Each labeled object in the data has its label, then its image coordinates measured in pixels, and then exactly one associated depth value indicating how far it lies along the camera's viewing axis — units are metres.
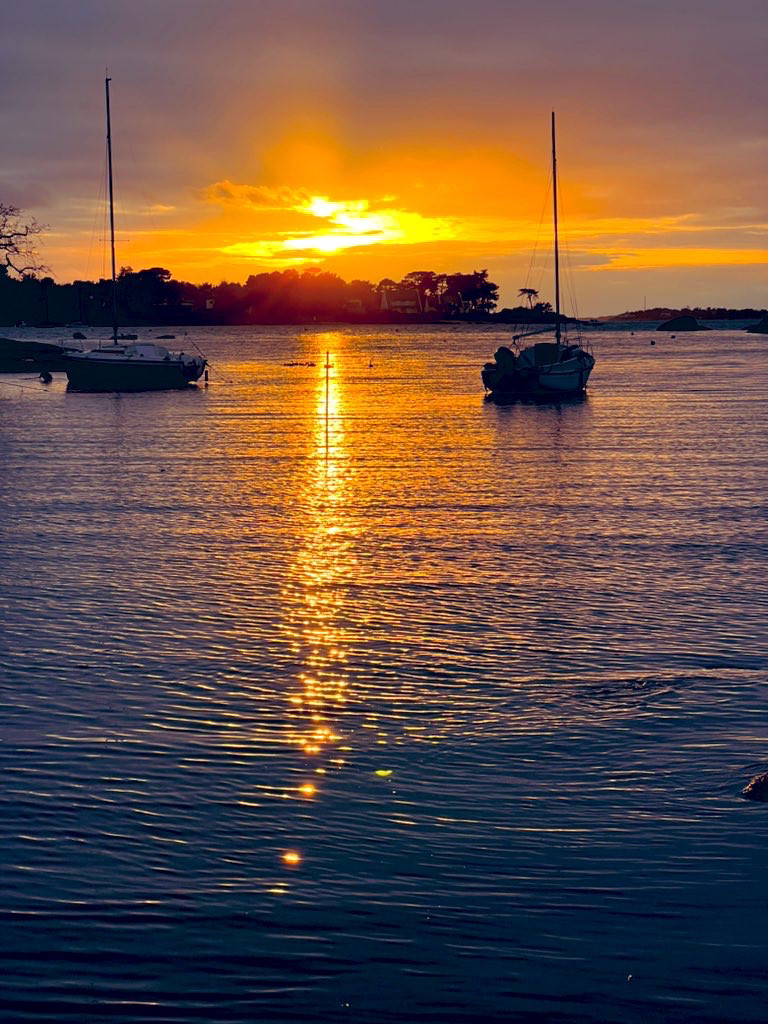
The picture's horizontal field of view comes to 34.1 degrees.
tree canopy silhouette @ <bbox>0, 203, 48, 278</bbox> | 85.56
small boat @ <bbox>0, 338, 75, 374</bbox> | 108.25
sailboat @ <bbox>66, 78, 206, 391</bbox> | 77.75
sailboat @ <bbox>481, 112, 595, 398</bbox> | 70.25
